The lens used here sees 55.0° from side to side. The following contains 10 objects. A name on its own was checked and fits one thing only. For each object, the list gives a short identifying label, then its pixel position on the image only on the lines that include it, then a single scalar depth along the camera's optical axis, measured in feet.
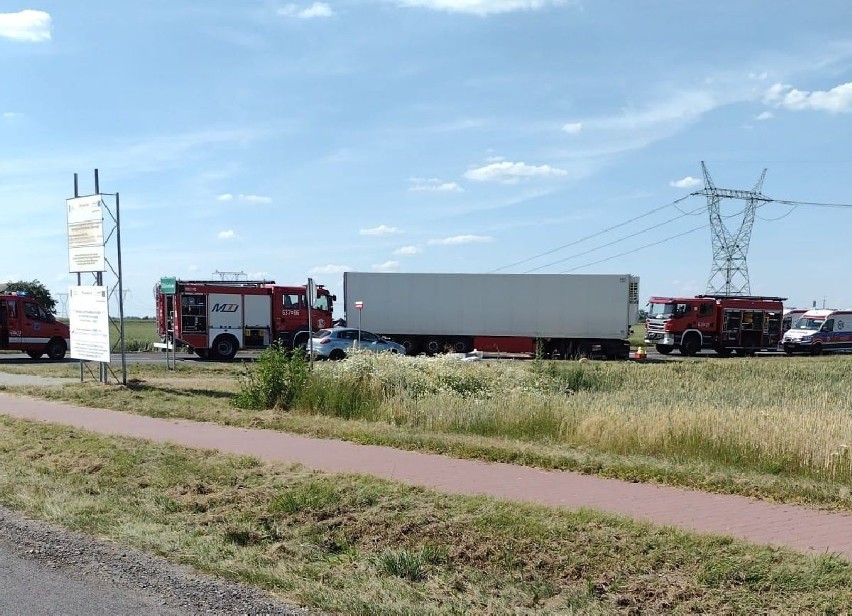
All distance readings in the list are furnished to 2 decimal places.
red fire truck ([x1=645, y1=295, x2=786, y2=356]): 142.82
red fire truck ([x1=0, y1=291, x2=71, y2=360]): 103.09
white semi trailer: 126.00
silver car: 106.22
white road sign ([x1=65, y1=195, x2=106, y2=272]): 59.00
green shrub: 48.73
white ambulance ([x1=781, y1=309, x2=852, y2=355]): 152.97
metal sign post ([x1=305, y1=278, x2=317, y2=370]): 62.51
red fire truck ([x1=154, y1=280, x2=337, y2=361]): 110.32
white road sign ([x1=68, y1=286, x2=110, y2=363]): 59.72
